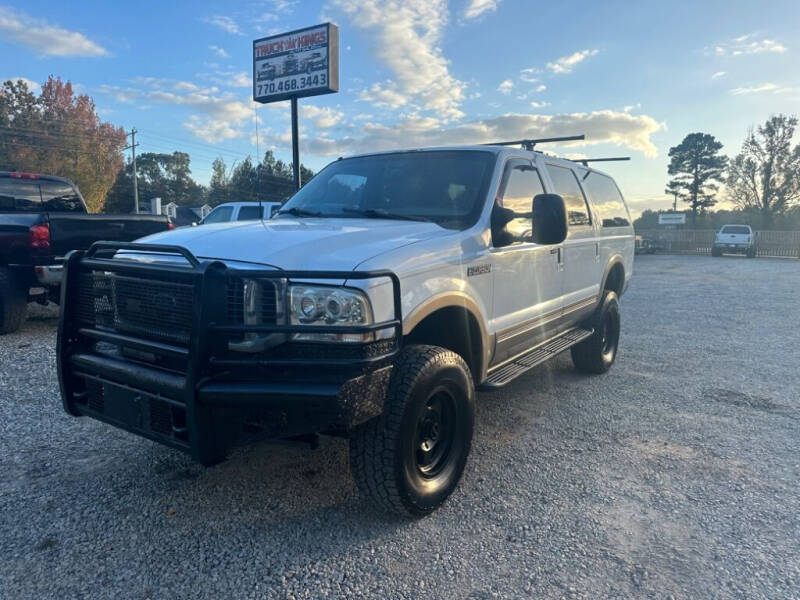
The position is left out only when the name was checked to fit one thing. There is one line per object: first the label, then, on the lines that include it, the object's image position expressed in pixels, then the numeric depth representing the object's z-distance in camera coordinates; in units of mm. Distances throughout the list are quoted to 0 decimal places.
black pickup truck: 6535
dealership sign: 13156
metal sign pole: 13250
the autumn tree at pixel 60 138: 34094
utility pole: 44978
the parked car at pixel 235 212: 12800
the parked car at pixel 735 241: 32125
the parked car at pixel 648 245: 34528
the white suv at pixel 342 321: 2420
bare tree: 44906
